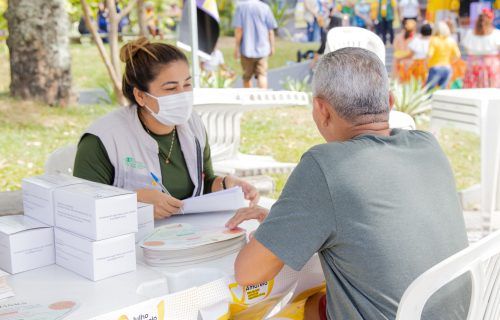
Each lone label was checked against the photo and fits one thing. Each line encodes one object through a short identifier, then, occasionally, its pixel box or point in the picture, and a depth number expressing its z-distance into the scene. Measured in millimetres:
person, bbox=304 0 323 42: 12523
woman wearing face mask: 2375
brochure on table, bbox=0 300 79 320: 1349
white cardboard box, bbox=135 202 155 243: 1865
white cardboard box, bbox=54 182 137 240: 1506
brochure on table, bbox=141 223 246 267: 1658
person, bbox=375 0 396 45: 12245
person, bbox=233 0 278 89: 8719
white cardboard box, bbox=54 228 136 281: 1552
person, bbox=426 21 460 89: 9196
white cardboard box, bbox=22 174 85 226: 1631
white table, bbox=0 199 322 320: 1424
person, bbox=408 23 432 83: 9579
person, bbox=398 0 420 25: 11647
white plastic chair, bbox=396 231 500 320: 1284
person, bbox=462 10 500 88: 9375
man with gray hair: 1496
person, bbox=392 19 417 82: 9805
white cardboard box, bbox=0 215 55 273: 1608
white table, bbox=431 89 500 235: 4316
